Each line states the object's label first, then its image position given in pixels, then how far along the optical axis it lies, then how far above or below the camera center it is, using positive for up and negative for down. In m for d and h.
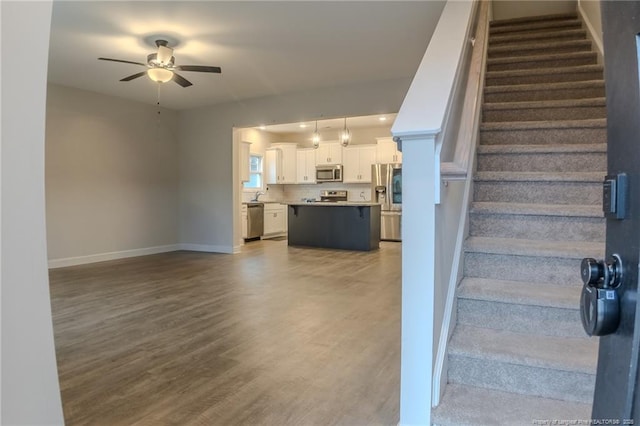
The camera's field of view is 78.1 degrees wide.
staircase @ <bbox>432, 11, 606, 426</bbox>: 1.63 -0.29
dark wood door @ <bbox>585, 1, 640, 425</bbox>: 0.66 -0.03
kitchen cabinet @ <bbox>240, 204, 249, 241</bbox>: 8.73 -0.54
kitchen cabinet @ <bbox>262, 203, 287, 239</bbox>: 9.55 -0.57
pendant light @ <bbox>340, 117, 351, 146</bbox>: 7.31 +1.12
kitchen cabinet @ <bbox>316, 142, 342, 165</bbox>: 9.70 +1.10
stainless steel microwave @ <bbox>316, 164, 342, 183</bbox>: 9.71 +0.60
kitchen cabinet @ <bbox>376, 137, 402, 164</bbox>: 8.85 +1.04
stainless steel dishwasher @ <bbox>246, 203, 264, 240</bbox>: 8.92 -0.53
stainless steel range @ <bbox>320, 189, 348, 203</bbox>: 9.91 +0.03
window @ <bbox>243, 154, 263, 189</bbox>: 10.16 +0.65
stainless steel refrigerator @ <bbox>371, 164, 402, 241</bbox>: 8.76 +0.04
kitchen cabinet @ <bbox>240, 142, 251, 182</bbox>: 8.39 +0.76
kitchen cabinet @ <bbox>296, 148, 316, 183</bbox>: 10.07 +0.83
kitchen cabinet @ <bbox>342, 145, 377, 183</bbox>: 9.36 +0.85
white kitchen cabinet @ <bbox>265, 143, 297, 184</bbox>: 10.23 +0.89
